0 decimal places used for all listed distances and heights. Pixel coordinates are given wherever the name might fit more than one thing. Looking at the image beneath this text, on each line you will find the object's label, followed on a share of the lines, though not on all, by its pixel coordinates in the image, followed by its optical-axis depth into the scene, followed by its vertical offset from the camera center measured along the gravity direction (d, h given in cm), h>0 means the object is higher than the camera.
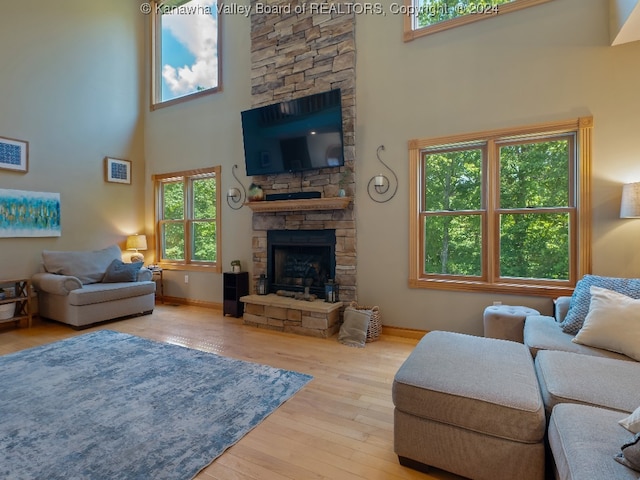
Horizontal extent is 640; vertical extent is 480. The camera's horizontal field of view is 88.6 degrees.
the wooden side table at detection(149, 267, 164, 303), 551 -78
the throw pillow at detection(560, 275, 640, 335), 225 -43
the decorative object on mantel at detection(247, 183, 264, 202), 436 +54
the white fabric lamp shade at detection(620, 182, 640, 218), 251 +26
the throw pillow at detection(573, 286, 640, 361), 193 -56
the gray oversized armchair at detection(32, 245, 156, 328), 406 -68
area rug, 169 -116
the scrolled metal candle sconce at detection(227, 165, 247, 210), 482 +58
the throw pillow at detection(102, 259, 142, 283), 464 -53
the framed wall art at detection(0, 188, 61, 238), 421 +29
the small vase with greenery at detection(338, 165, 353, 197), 394 +69
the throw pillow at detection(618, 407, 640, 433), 114 -67
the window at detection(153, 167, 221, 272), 524 +28
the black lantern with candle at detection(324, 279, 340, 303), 388 -68
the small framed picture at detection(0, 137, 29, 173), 420 +106
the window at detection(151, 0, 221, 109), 521 +310
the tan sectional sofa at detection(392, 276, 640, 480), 117 -73
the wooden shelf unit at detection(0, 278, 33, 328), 408 -78
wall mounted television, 383 +125
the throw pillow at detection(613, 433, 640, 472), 100 -68
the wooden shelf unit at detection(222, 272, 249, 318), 459 -80
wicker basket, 356 -101
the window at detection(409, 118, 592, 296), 307 +25
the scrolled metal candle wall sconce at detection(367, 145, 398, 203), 376 +55
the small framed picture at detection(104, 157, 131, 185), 534 +108
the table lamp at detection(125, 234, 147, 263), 545 -15
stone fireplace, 394 +184
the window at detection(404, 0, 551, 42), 329 +237
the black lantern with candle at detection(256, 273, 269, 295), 432 -67
